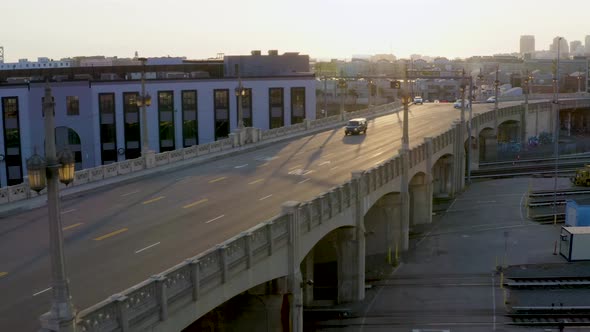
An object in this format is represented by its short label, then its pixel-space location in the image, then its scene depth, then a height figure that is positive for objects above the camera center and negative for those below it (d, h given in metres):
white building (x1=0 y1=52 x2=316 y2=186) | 74.06 -3.58
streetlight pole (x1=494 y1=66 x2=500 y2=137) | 98.26 -5.34
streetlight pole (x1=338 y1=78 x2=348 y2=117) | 84.44 -0.78
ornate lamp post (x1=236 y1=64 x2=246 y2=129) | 57.08 -1.76
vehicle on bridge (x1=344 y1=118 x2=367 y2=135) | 70.88 -4.82
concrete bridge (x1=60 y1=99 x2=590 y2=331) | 18.89 -6.29
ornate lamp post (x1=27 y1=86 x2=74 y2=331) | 14.29 -2.09
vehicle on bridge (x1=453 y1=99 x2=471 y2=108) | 115.34 -4.52
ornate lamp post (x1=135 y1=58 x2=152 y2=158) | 43.91 -1.37
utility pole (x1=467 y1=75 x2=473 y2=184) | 75.69 -7.93
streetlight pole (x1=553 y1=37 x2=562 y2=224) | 55.12 -10.39
